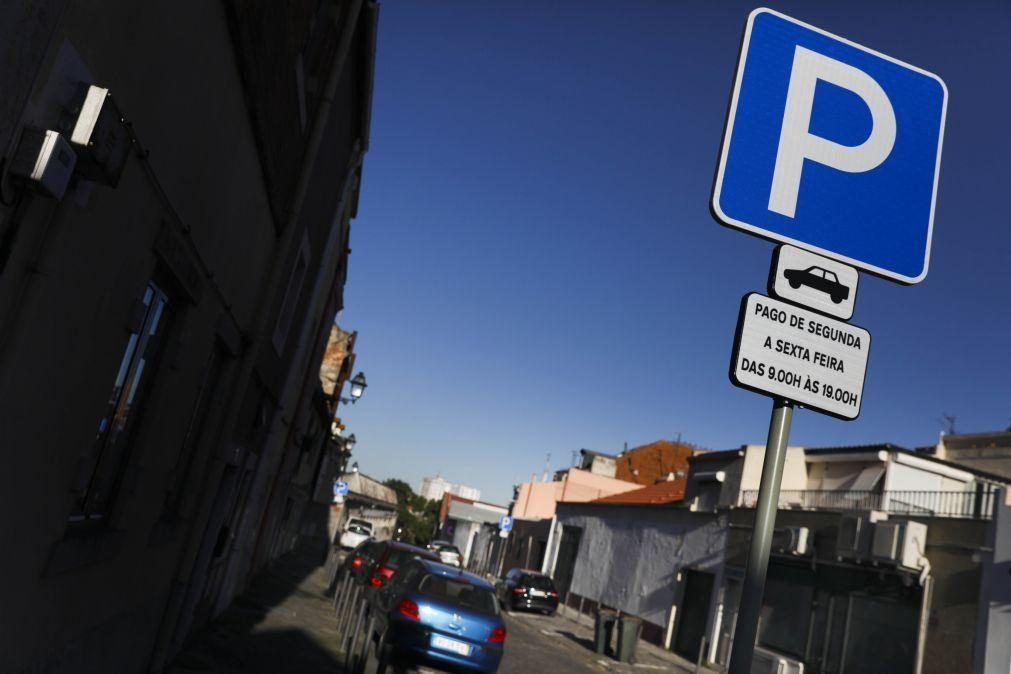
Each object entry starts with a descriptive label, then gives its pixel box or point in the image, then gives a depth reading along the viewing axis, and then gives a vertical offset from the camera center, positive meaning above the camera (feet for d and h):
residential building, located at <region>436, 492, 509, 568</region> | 188.55 -3.50
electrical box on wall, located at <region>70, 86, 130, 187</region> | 11.35 +4.16
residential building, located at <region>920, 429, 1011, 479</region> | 96.73 +22.73
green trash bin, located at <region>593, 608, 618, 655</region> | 65.72 -7.04
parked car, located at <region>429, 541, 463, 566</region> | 112.88 -6.46
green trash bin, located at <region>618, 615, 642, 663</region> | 64.08 -6.95
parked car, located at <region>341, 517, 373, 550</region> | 131.23 -7.86
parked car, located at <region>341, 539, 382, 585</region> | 50.06 -5.53
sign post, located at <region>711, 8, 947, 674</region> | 8.44 +4.74
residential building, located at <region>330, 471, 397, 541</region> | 181.98 -3.28
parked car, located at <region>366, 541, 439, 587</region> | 47.01 -3.89
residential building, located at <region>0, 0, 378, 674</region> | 11.50 +3.02
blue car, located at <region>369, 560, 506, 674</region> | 34.73 -5.20
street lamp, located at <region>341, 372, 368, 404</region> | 76.79 +9.60
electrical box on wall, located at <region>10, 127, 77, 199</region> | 10.35 +3.25
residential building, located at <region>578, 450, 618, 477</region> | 186.29 +18.63
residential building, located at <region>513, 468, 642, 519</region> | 165.17 +9.46
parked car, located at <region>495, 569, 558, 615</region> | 89.10 -7.25
